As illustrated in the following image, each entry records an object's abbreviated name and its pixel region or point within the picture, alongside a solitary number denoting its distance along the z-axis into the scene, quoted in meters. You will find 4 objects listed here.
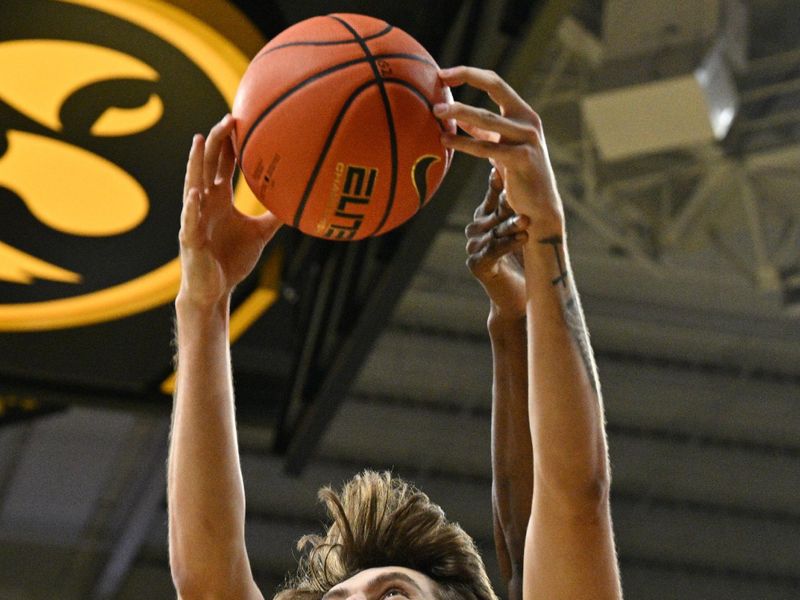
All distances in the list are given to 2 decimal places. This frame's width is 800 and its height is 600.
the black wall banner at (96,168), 4.28
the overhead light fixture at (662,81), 7.35
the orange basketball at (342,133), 2.42
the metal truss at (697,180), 8.80
